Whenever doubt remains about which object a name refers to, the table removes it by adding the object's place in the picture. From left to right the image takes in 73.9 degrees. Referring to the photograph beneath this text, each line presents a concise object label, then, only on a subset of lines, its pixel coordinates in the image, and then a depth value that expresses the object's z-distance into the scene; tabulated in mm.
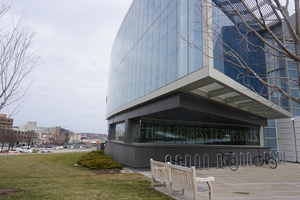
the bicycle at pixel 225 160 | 14172
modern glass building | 9469
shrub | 12883
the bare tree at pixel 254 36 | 4030
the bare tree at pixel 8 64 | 6023
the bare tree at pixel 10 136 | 53844
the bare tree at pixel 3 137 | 53312
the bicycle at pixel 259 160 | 15958
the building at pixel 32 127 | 146375
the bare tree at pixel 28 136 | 68000
